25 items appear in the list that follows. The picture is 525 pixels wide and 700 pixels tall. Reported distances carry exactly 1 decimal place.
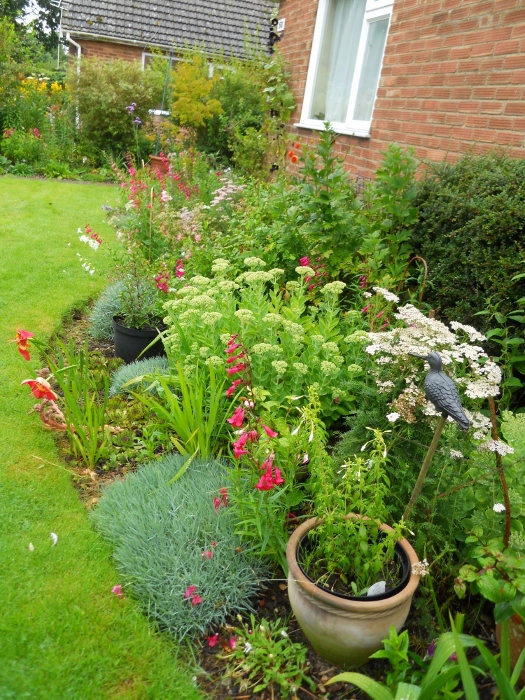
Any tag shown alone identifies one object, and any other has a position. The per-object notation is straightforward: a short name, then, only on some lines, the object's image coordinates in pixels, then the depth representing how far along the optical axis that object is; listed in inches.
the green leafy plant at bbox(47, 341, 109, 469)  115.7
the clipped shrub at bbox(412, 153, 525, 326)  120.3
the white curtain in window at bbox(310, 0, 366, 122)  244.5
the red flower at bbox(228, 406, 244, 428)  77.0
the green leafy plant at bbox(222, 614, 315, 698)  75.8
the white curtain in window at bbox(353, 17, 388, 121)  221.9
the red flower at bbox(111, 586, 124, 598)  88.0
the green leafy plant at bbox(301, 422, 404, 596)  78.9
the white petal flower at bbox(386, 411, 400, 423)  75.8
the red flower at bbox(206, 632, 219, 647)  80.4
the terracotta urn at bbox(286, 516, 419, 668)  72.2
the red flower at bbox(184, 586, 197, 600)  83.4
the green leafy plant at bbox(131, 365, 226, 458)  109.3
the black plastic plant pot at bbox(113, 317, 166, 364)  154.9
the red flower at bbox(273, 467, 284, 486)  76.8
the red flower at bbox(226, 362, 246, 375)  87.7
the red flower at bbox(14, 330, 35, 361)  110.7
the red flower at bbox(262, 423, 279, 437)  75.5
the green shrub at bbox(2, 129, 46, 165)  451.2
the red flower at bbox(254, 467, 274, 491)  76.3
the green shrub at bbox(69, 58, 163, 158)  489.1
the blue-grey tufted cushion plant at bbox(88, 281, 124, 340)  178.9
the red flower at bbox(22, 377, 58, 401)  110.3
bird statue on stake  67.7
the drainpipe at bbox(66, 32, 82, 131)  500.2
